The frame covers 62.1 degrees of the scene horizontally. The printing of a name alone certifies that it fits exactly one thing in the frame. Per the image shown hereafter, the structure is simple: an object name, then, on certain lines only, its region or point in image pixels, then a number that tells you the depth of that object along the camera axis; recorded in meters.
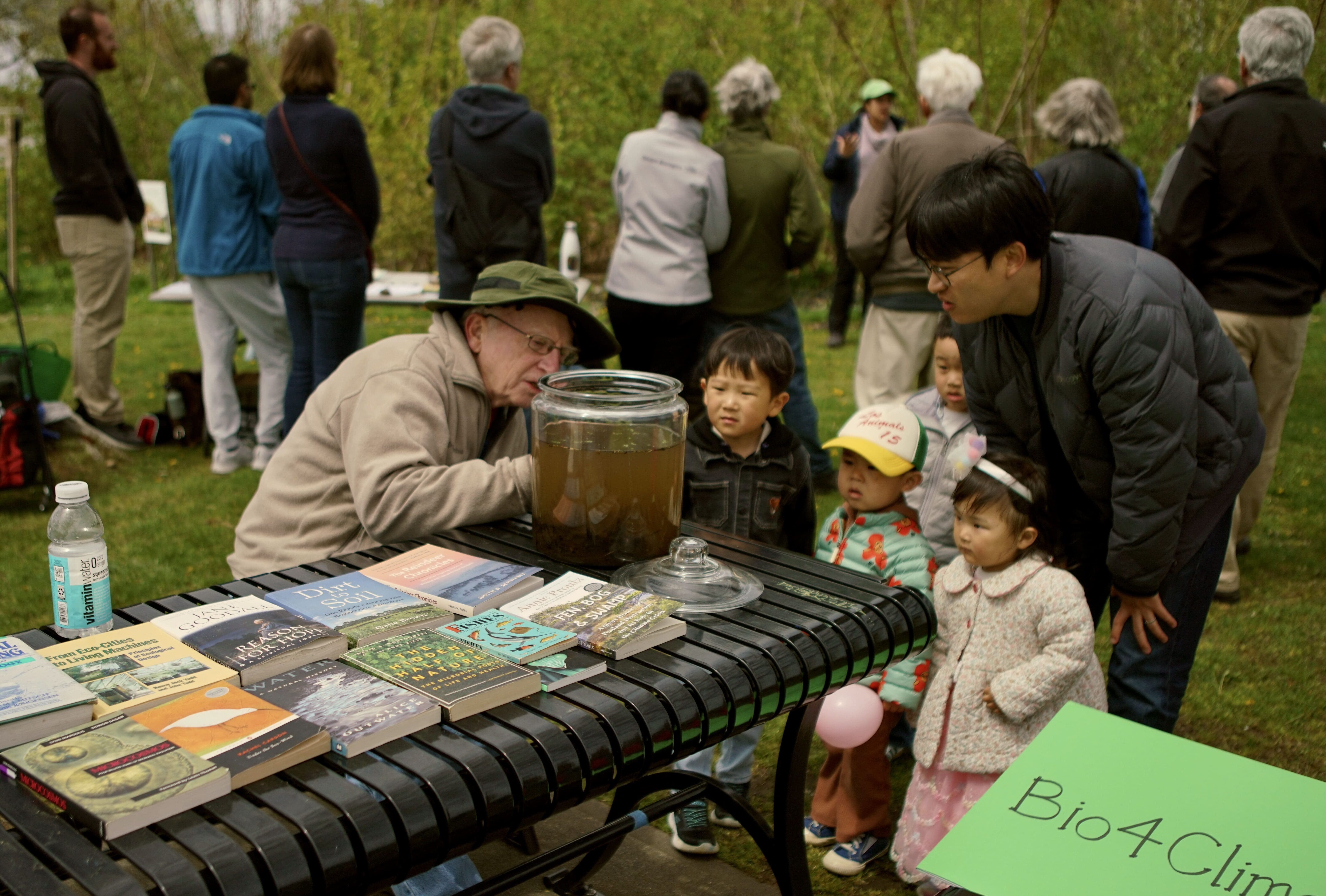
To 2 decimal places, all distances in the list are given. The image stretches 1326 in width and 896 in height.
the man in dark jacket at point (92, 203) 6.04
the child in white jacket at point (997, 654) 2.46
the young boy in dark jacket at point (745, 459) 2.97
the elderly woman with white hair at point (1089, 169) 4.26
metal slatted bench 1.14
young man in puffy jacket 2.19
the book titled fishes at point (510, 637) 1.59
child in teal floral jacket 2.77
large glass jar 1.97
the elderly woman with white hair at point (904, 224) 4.51
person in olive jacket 5.16
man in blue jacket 5.85
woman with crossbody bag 5.33
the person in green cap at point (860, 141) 7.78
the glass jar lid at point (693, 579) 1.90
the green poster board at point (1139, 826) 1.29
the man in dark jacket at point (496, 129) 5.06
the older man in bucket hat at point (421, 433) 2.21
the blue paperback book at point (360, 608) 1.65
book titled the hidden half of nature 1.44
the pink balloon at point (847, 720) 2.48
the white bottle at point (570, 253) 6.92
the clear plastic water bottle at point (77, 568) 1.65
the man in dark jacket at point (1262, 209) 3.96
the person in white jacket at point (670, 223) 4.98
